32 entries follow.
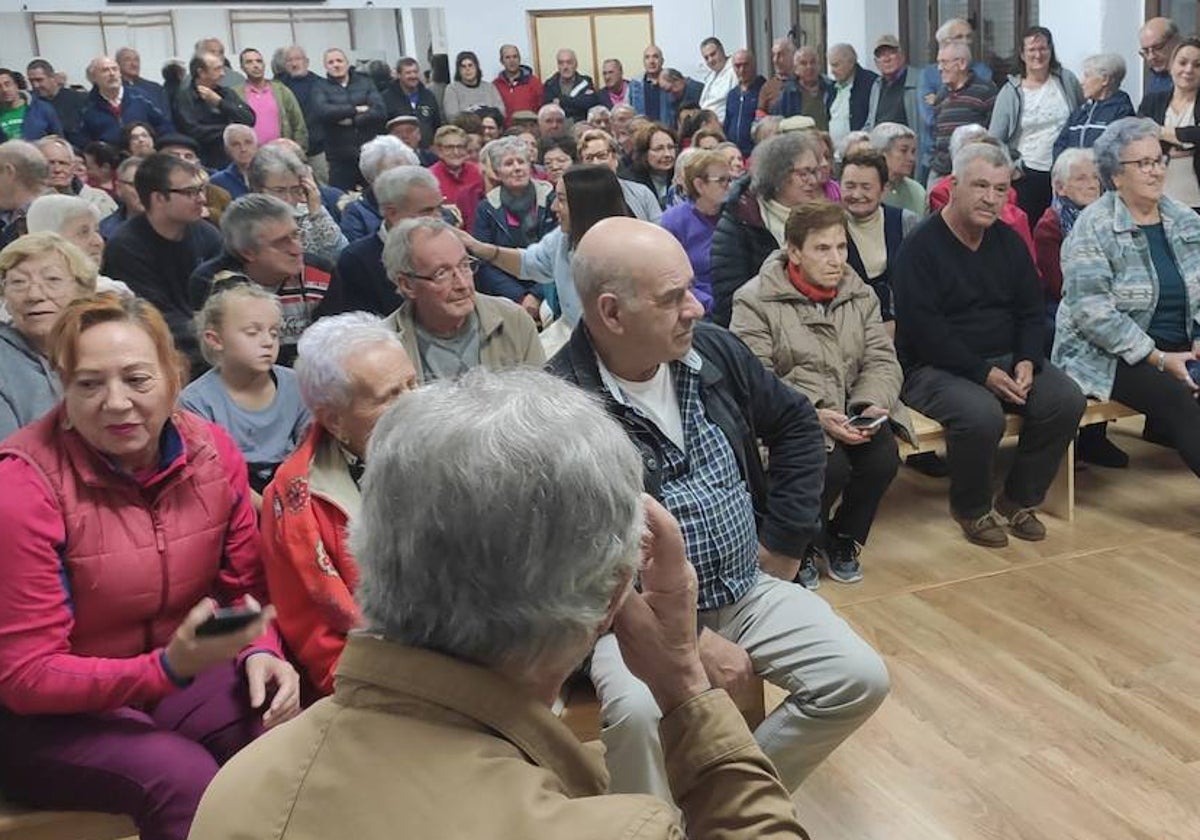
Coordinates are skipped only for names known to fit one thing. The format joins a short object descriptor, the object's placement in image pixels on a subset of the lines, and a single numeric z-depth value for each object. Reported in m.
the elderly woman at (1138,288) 3.86
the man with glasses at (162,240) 4.02
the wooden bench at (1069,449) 3.78
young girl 2.76
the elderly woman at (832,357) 3.50
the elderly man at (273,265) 3.50
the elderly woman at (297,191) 4.55
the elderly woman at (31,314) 2.72
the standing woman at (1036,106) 6.91
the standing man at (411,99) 9.69
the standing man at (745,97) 9.63
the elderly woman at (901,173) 5.38
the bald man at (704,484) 2.14
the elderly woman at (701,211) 4.49
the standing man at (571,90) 10.97
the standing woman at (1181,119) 5.27
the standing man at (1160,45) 6.59
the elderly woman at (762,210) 3.97
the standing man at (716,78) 10.20
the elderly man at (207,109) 7.70
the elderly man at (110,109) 7.96
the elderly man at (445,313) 3.03
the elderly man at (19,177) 4.64
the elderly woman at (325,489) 2.01
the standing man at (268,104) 8.41
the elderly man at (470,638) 0.97
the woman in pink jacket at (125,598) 1.82
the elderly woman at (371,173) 4.93
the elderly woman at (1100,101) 6.47
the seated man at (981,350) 3.77
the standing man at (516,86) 11.27
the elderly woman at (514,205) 5.28
